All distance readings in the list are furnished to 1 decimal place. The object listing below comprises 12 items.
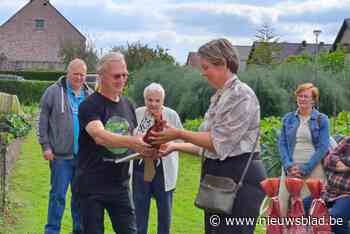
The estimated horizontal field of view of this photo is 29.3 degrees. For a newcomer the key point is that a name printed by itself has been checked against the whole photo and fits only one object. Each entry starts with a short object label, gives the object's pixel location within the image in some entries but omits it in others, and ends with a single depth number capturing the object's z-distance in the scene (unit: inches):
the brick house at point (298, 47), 2516.2
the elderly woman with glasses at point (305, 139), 274.1
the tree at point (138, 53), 1359.5
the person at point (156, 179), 240.8
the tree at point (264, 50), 1168.2
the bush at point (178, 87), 740.0
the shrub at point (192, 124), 623.2
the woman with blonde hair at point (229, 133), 149.6
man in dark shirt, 180.9
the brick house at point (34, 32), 2325.3
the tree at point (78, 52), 1777.8
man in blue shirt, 265.6
